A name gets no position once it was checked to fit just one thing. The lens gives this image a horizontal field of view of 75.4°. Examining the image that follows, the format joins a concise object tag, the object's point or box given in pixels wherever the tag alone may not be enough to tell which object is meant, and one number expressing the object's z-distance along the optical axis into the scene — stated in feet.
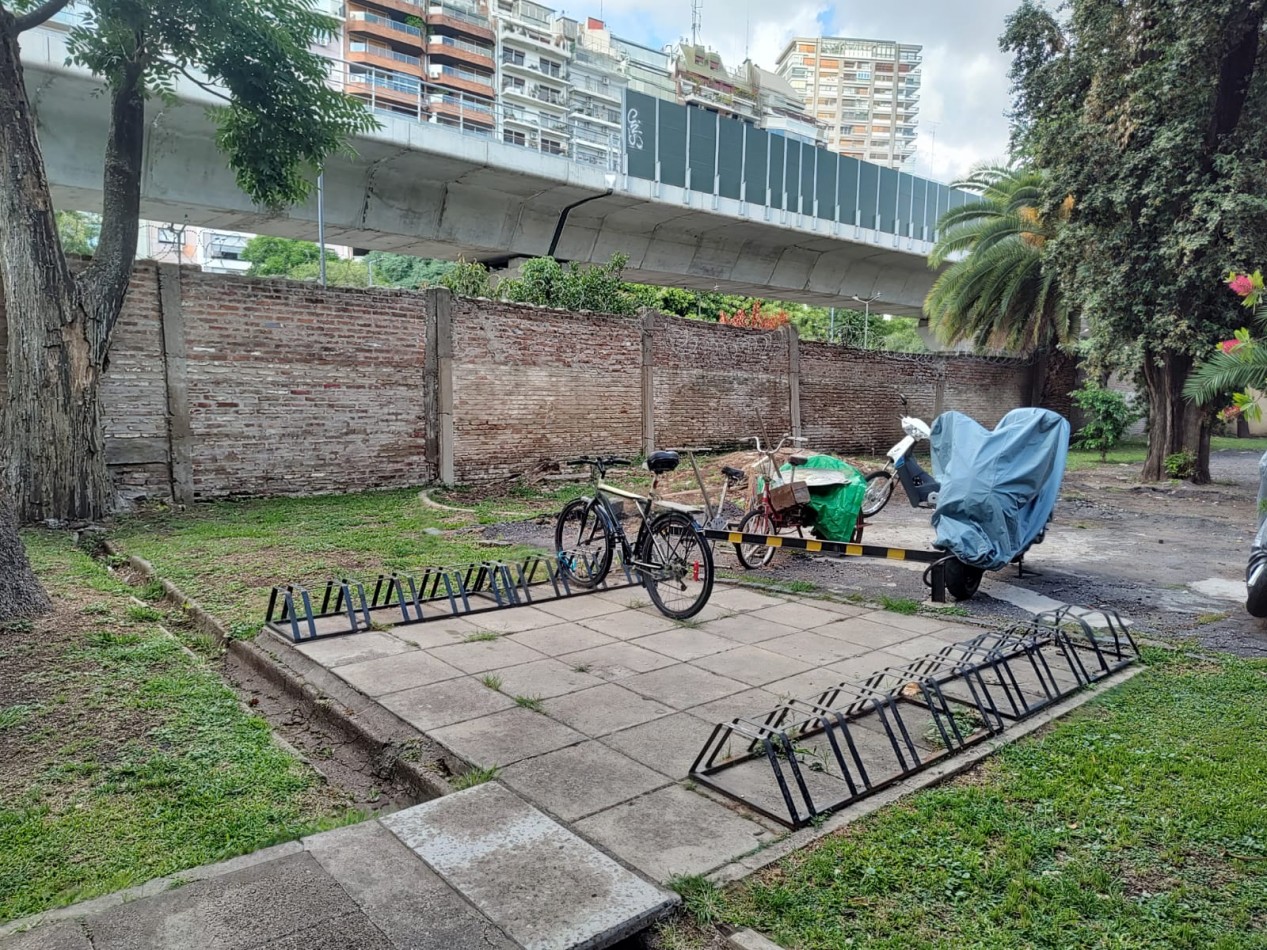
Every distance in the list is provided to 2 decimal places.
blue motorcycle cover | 19.79
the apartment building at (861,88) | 410.52
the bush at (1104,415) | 59.00
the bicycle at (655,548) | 17.67
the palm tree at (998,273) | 60.95
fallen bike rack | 9.93
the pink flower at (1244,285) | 14.99
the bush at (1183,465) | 43.91
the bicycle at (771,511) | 22.88
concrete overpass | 40.65
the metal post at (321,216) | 46.36
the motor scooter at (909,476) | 30.09
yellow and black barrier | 18.48
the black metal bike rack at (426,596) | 16.51
